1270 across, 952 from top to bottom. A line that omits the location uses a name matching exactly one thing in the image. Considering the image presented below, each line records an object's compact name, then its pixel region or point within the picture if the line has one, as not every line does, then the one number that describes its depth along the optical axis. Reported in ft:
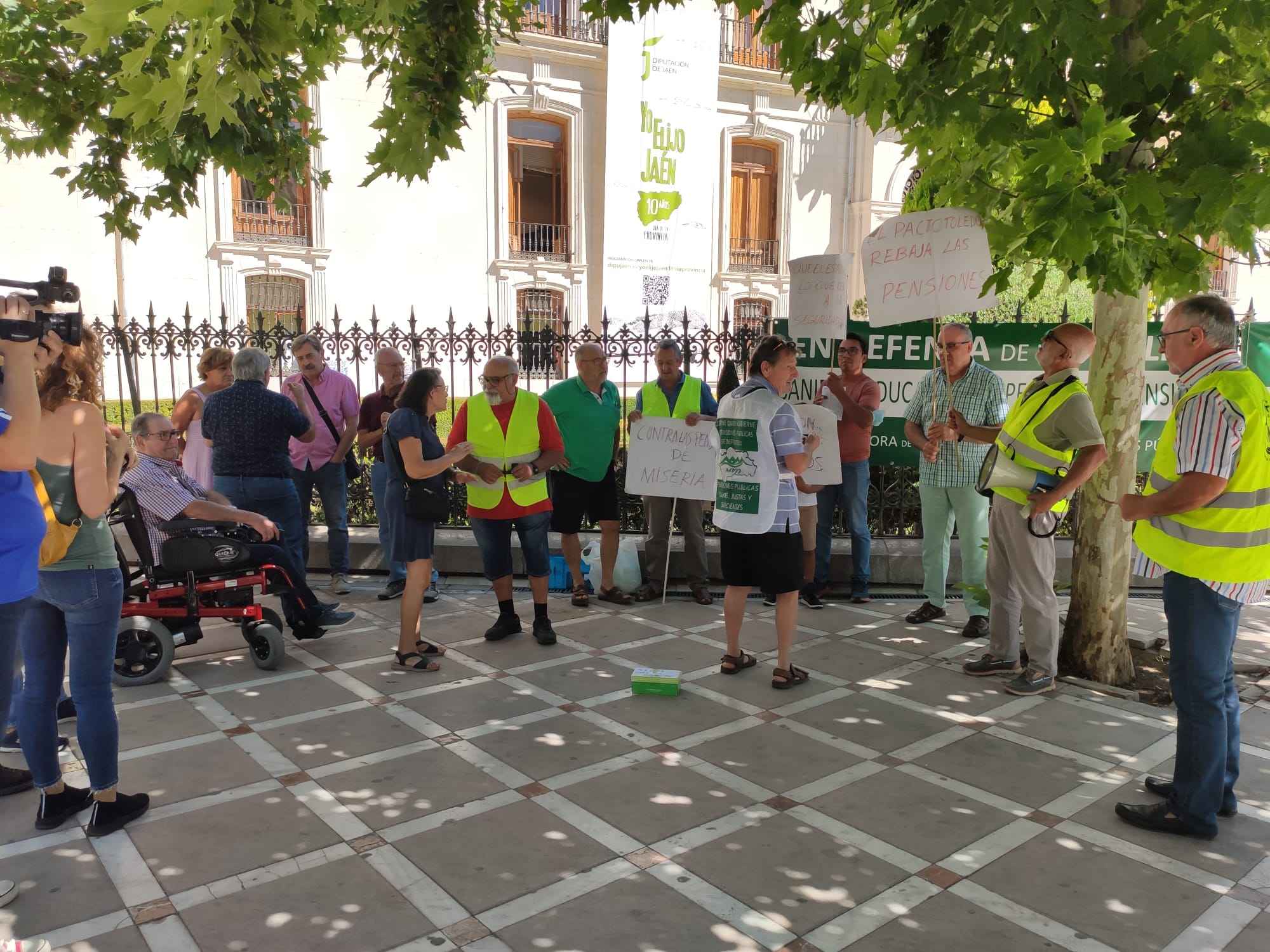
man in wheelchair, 17.37
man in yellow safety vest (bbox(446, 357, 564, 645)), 20.12
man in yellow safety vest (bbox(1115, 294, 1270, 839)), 11.46
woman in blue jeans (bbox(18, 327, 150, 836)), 11.00
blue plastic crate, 25.23
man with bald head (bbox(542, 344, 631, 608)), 23.49
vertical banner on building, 74.02
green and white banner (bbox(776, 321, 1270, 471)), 24.88
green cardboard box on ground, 16.84
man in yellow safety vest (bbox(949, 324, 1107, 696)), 16.29
